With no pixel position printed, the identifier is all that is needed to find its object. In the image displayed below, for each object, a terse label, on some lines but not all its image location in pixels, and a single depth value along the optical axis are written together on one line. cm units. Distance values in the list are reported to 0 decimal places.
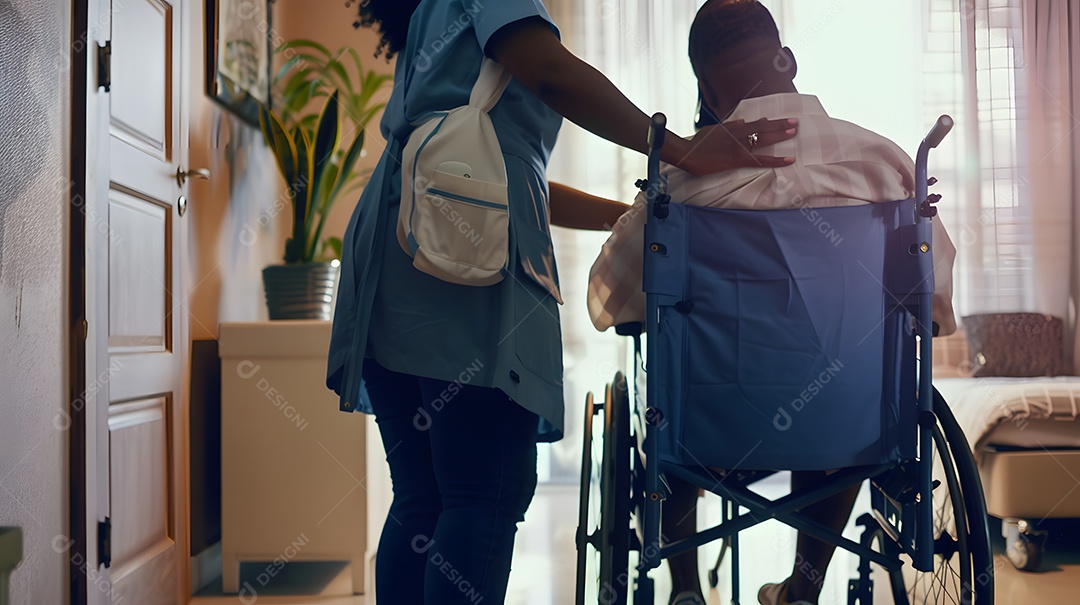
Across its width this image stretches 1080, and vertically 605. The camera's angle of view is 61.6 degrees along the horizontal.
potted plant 253
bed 242
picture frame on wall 247
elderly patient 127
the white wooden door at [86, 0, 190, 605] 171
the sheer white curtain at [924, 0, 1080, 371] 377
